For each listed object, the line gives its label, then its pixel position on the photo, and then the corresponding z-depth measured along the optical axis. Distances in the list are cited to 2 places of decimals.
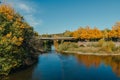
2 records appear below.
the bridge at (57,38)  47.76
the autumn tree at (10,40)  14.22
